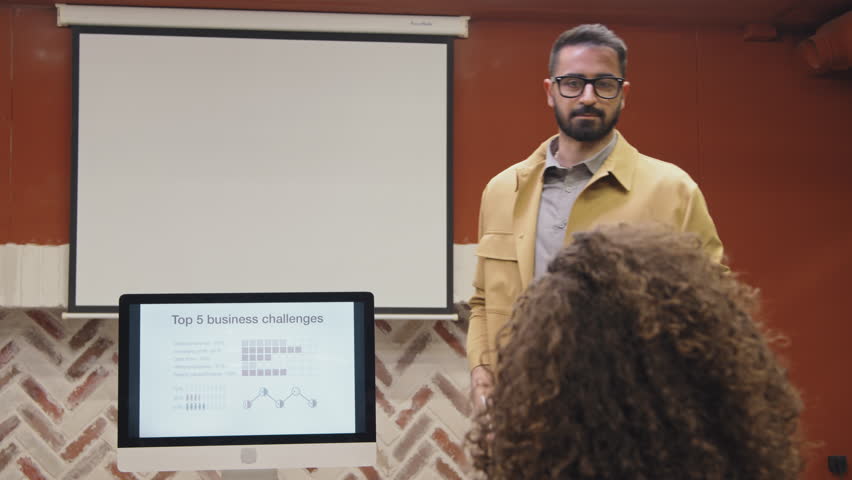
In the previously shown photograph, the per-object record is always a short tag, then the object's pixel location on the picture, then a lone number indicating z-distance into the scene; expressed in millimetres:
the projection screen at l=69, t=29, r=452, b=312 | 3264
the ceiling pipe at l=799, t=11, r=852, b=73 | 3256
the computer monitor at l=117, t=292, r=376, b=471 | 1719
